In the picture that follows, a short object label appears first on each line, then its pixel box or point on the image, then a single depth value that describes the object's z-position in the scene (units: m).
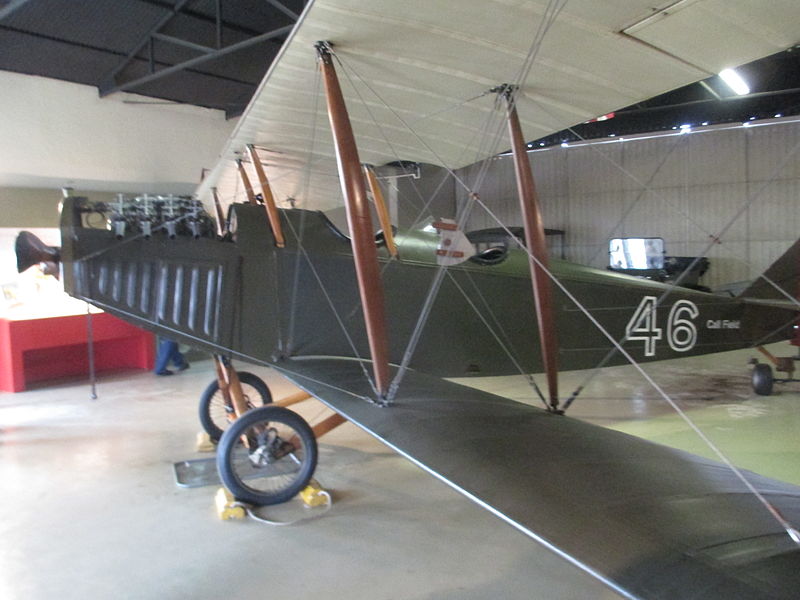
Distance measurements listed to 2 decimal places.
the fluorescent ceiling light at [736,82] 9.24
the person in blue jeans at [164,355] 7.65
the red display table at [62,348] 6.95
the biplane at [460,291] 1.52
